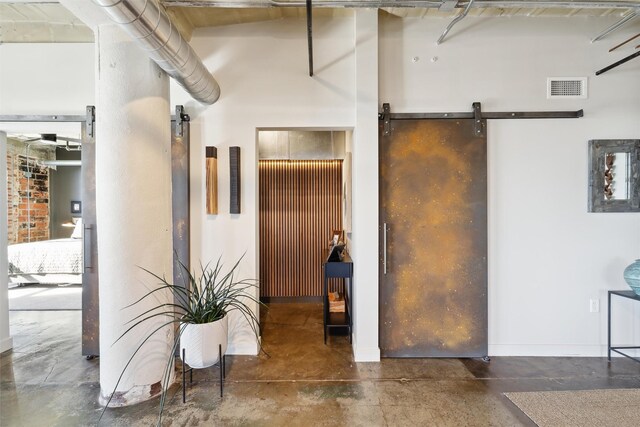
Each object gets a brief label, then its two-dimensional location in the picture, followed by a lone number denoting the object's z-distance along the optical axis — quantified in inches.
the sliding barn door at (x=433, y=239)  105.8
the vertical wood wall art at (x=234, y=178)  106.3
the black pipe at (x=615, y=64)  93.1
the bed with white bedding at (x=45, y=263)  191.0
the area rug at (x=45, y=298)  158.9
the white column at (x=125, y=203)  79.9
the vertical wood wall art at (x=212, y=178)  105.3
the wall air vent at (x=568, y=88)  106.3
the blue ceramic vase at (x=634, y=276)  94.0
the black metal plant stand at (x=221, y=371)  79.7
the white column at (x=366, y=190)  103.5
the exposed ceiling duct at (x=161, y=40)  60.1
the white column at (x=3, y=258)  110.9
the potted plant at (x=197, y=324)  80.2
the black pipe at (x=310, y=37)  75.6
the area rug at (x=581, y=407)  72.7
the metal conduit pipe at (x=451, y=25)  81.4
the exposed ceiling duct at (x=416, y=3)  83.6
